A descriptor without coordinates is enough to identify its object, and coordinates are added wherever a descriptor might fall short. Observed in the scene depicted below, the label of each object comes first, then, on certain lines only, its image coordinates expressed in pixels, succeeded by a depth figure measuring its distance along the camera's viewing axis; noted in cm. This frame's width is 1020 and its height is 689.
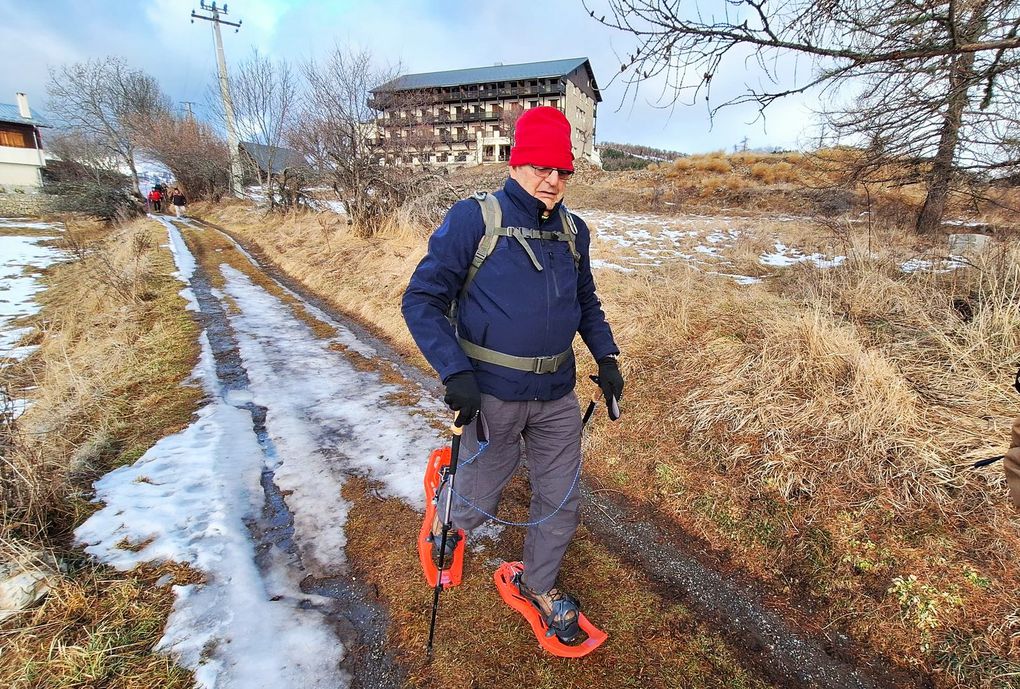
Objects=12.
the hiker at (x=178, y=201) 2397
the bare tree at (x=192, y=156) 2827
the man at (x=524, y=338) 196
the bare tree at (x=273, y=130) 2153
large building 4372
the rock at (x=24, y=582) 205
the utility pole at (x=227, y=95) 2444
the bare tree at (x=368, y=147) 1217
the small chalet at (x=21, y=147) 3612
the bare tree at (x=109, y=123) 2968
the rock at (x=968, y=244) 568
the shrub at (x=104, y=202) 2122
